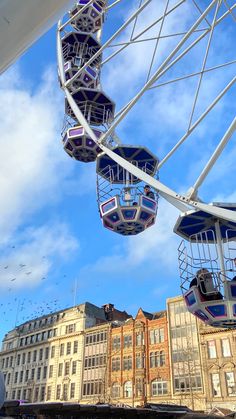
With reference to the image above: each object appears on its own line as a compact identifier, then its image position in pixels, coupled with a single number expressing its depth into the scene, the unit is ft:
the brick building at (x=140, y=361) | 173.99
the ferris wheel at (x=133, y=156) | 46.09
